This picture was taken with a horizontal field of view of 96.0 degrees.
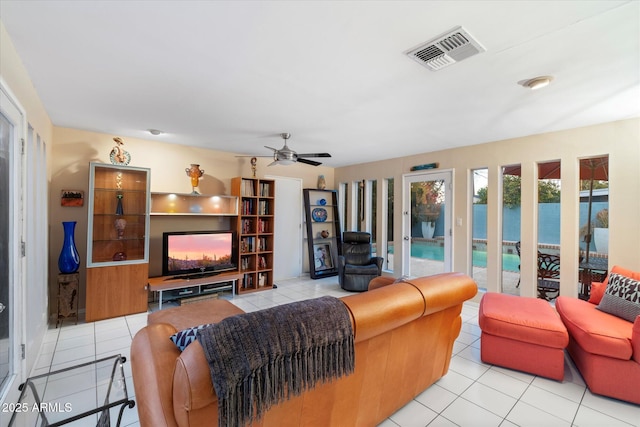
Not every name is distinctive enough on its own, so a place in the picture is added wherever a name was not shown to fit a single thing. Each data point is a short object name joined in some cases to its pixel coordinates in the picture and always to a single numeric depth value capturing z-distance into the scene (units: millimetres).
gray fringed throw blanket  1064
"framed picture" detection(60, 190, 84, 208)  3654
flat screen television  4160
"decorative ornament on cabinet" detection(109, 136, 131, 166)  3794
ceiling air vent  1724
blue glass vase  3361
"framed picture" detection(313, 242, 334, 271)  6102
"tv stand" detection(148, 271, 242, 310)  3934
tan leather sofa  1078
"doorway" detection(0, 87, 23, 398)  1917
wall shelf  4317
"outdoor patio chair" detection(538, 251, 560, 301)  3846
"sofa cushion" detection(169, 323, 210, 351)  1253
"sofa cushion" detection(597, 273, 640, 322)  2375
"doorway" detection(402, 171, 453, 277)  4719
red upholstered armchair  2057
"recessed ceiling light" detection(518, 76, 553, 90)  2260
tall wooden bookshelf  4906
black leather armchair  5023
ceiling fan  3705
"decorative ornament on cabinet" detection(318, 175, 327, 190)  6252
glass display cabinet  3568
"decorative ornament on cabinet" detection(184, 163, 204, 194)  4473
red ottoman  2348
